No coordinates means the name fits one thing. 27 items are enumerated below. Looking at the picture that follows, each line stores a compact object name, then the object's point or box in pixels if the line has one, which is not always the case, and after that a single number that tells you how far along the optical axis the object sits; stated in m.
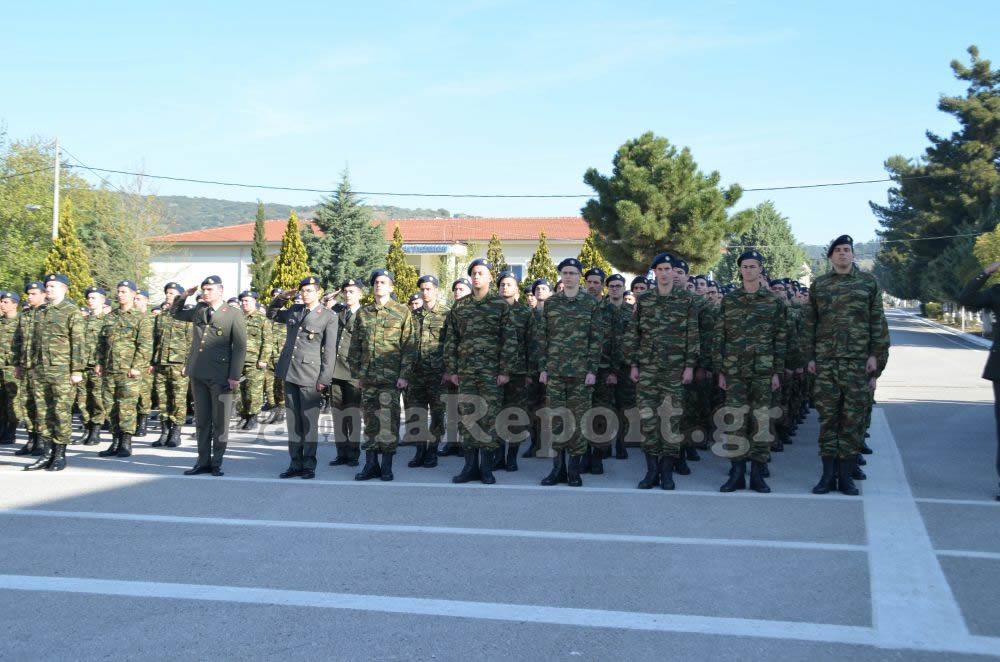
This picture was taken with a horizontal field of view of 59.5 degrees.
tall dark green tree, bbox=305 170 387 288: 38.94
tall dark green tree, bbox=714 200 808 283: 63.17
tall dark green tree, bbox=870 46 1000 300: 51.47
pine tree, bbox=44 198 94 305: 29.62
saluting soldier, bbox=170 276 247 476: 8.73
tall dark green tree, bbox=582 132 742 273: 35.28
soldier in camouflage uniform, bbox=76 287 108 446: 10.40
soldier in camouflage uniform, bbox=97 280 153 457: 10.07
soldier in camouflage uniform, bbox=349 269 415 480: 8.49
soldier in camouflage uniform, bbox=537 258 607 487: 8.09
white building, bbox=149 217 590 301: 54.47
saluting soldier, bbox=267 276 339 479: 8.70
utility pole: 30.42
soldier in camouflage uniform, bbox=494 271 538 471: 8.59
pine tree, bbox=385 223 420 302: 39.81
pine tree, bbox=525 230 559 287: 40.56
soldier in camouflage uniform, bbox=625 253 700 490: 7.96
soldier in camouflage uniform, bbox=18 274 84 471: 9.01
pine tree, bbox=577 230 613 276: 39.50
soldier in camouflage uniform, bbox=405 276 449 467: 9.49
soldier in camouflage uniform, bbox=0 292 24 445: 10.61
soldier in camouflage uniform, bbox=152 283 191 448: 10.85
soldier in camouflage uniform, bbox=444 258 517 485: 8.26
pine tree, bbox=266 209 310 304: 35.06
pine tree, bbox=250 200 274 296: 46.88
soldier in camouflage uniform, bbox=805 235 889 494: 7.48
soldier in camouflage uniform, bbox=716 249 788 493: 7.78
